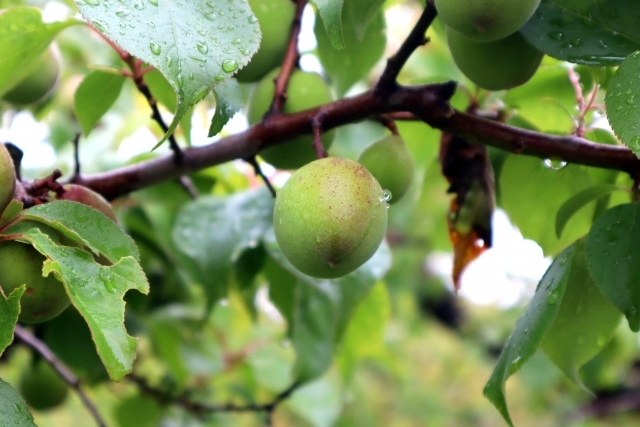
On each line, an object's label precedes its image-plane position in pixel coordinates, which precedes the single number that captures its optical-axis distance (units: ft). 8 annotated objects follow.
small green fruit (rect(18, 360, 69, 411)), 2.16
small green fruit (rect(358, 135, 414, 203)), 1.71
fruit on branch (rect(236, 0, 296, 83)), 1.73
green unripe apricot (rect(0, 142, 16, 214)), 1.52
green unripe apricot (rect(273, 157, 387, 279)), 1.49
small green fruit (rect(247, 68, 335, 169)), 1.70
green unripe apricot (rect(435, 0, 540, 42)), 1.49
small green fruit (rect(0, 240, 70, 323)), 1.49
